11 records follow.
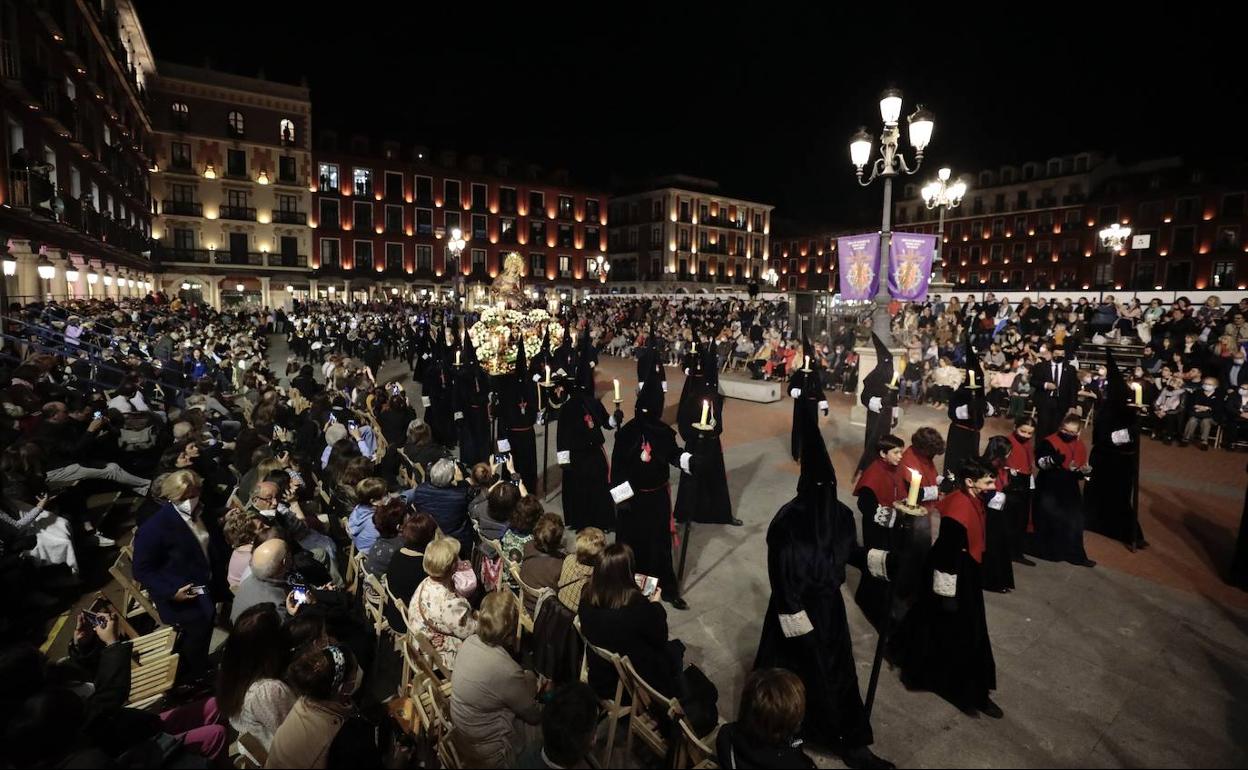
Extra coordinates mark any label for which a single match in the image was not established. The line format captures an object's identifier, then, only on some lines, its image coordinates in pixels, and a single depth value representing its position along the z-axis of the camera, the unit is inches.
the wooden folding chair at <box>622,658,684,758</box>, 121.4
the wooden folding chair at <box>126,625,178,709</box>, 142.3
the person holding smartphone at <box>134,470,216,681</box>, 164.7
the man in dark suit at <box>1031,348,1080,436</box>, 334.3
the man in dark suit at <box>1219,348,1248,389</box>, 460.2
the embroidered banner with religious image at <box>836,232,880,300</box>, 434.3
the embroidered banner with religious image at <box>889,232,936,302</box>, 425.7
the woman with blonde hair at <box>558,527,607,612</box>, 154.3
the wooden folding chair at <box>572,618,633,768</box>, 130.1
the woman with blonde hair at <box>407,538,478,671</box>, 148.4
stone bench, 612.0
